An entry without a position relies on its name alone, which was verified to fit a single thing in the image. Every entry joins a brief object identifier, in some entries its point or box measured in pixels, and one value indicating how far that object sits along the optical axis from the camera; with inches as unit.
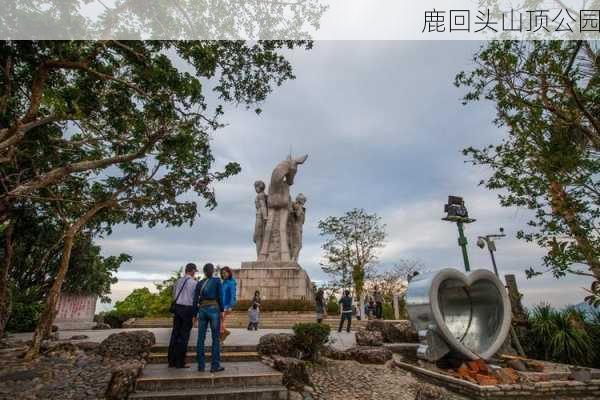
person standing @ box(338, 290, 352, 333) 441.4
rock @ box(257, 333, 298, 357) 258.5
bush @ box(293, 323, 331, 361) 269.0
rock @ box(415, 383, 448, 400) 195.5
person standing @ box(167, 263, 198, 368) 215.9
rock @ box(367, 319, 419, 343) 357.1
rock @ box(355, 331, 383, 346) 326.5
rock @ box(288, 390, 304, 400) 188.3
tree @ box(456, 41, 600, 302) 237.3
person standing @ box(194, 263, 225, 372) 201.8
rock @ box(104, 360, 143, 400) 165.0
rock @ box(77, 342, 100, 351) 272.0
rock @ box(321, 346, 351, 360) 292.0
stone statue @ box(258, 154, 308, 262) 685.3
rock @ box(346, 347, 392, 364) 285.3
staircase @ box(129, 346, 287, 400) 170.7
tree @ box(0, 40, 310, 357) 205.8
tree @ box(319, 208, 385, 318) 1143.6
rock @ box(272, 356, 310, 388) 204.4
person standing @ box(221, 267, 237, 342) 220.7
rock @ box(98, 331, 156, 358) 243.9
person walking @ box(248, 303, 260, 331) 422.9
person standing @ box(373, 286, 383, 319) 639.0
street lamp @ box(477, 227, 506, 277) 437.1
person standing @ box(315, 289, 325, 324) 451.0
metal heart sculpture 282.2
